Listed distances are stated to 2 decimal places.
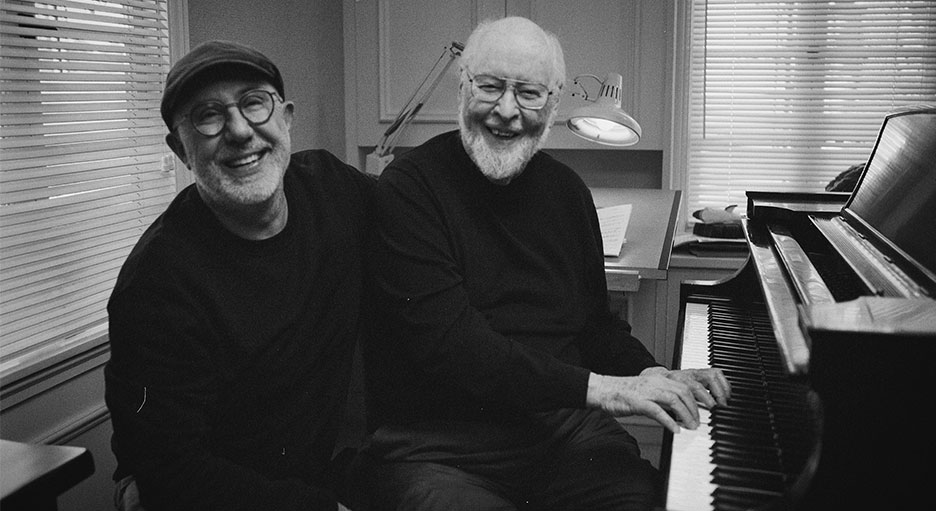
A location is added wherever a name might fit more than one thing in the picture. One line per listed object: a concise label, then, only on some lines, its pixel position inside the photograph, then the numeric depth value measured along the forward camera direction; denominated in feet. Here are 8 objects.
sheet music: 8.25
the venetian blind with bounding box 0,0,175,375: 6.33
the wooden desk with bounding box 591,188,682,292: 7.80
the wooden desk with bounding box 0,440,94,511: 3.37
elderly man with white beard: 5.32
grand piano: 2.76
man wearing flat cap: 4.60
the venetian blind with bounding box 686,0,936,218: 11.55
